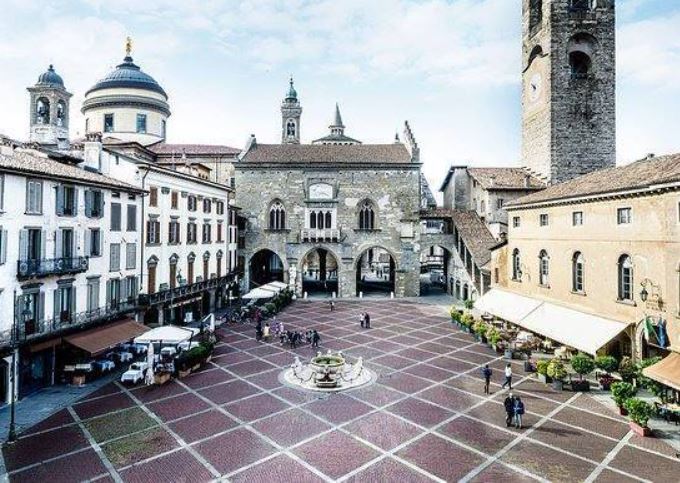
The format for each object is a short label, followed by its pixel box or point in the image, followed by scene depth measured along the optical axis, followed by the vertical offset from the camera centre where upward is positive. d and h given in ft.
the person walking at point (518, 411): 53.52 -20.09
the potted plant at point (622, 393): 56.29 -18.97
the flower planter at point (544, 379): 70.51 -21.63
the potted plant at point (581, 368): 66.80 -19.02
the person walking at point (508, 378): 65.57 -19.81
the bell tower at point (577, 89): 142.72 +50.83
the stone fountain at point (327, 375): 68.64 -21.30
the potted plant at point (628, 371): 66.74 -19.01
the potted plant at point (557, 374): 67.36 -19.68
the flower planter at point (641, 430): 51.11 -21.53
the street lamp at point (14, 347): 50.70 -13.80
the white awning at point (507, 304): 93.81 -13.70
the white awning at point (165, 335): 77.36 -16.10
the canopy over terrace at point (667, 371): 52.42 -15.68
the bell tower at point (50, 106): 133.69 +42.64
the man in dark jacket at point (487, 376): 65.72 -19.58
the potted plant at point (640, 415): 50.85 -19.63
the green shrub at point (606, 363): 67.82 -18.17
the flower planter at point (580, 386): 66.69 -21.27
